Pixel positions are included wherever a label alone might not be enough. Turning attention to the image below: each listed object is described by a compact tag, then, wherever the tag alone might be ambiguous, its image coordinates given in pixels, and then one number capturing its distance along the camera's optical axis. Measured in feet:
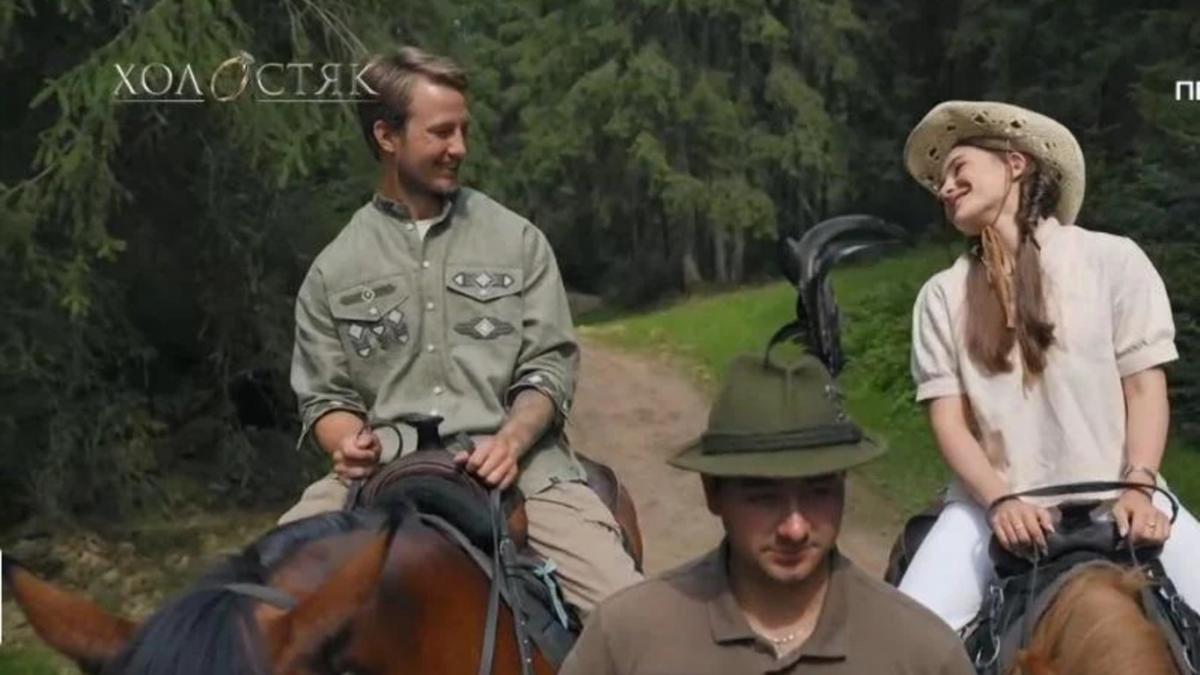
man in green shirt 14.26
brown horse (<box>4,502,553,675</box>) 9.93
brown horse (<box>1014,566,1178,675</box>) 11.21
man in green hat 8.82
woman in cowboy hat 14.01
